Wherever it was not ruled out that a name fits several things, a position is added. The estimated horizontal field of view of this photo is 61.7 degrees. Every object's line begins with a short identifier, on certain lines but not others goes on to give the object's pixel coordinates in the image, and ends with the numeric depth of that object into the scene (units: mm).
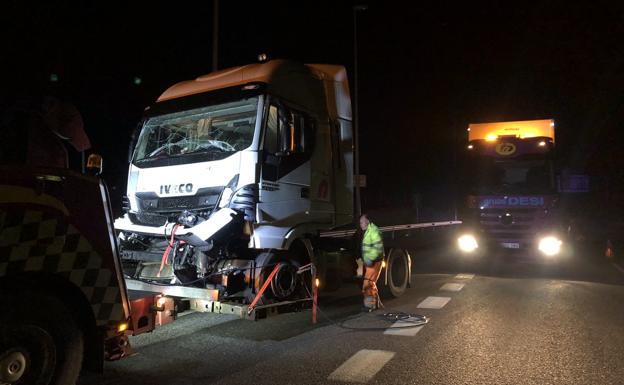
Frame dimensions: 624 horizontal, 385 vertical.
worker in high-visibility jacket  7934
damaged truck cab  5801
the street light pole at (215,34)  13062
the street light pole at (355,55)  19188
